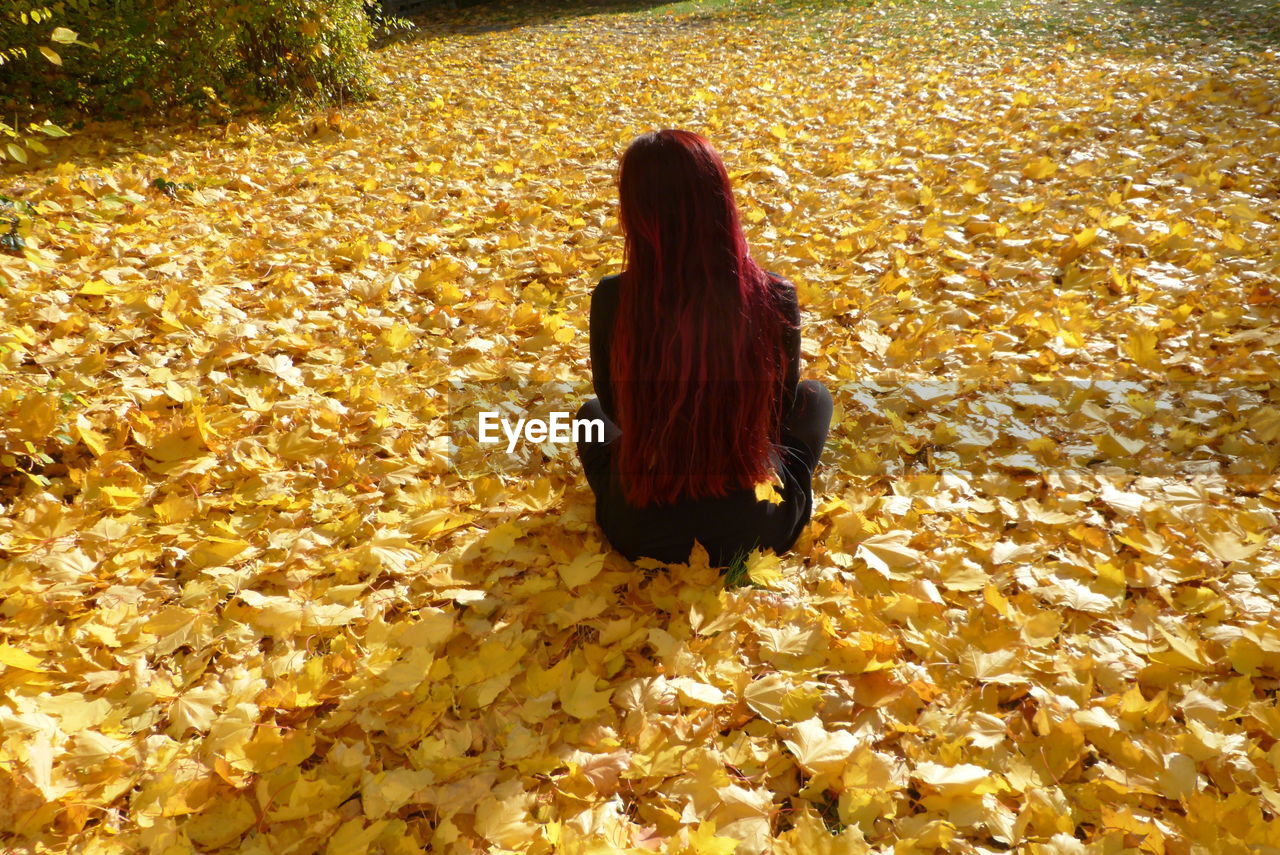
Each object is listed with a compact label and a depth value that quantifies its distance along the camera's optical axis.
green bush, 5.11
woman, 1.59
